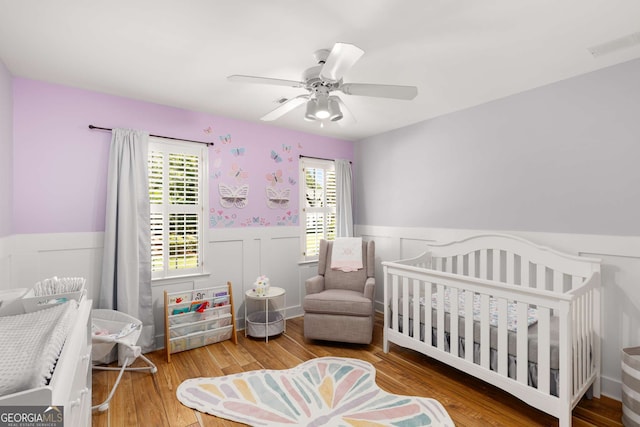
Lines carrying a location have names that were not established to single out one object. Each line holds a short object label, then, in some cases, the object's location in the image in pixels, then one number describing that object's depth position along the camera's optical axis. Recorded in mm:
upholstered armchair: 2963
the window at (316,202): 3998
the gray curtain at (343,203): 4207
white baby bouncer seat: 2109
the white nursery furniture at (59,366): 740
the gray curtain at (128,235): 2641
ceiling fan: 1575
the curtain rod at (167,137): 2650
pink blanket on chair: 3506
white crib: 1858
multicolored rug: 1965
